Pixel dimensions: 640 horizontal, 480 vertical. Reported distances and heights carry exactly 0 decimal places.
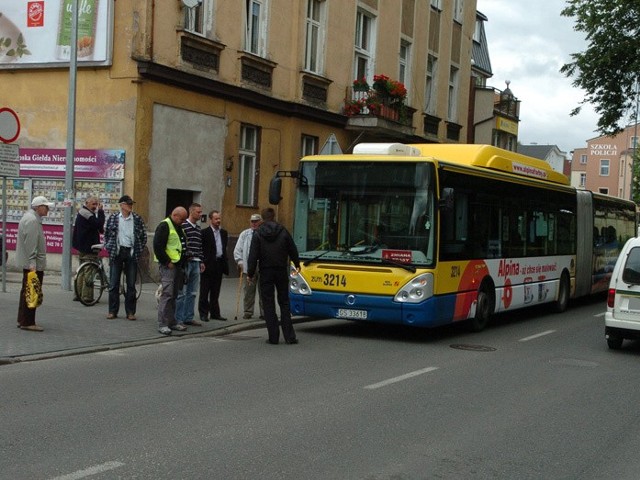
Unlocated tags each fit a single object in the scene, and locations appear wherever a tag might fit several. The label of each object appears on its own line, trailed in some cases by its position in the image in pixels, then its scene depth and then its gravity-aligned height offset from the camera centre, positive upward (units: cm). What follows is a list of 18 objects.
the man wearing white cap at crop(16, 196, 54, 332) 1143 -47
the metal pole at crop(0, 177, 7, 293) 1454 -32
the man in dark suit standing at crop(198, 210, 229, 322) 1413 -77
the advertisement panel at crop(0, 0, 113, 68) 1905 +413
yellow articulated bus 1265 -5
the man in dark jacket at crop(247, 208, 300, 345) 1213 -55
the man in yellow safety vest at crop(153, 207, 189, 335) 1227 -54
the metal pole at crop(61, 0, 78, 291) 1631 +95
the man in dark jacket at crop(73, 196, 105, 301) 1525 -27
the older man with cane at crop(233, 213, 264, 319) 1491 -73
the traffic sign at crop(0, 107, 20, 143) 1440 +145
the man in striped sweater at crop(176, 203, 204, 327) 1292 -64
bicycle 1442 -105
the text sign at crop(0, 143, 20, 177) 1464 +91
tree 2827 +610
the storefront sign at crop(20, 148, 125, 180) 1906 +119
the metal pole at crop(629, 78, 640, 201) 6906 +599
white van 1220 -77
